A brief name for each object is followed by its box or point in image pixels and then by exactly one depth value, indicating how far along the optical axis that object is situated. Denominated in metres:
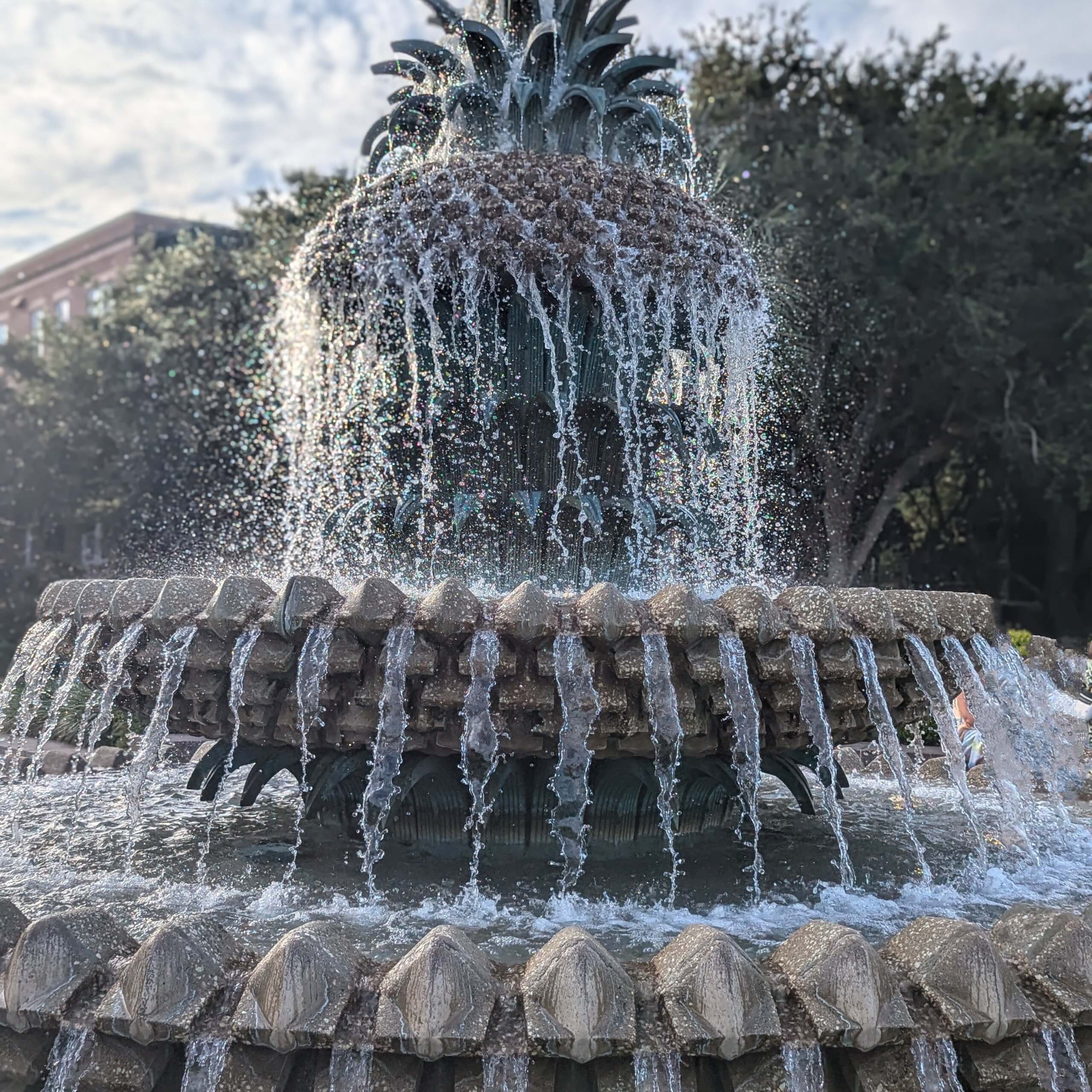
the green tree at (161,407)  22.98
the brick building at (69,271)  42.44
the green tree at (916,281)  21.11
